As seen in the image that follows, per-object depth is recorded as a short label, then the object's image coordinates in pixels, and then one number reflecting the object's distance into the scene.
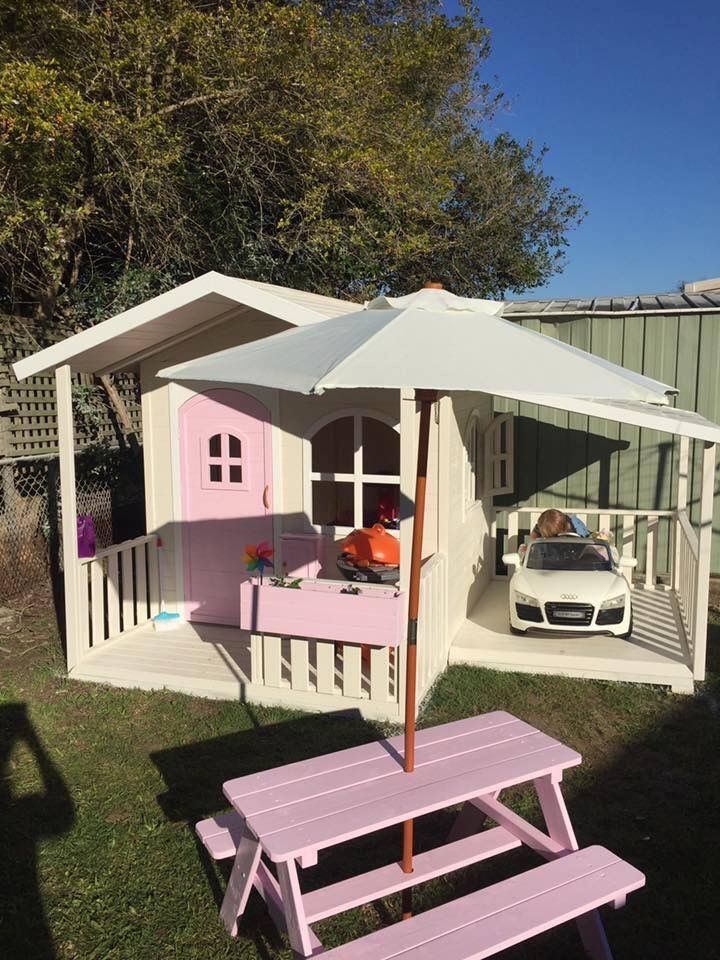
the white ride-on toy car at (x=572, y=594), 6.21
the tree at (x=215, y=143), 9.28
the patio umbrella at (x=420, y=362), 2.45
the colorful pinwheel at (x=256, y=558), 6.20
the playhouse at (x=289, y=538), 5.41
